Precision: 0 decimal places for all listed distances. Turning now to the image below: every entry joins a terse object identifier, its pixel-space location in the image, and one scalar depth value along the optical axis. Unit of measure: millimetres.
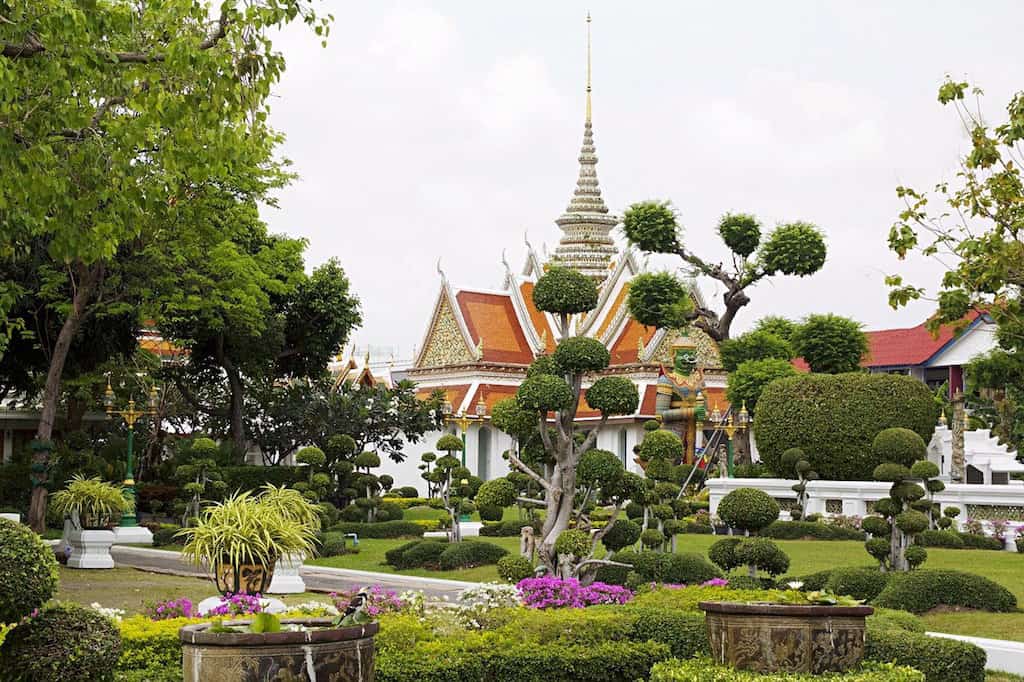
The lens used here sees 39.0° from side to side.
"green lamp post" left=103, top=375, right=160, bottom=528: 27656
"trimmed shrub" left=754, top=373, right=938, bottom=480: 27609
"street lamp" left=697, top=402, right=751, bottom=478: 33781
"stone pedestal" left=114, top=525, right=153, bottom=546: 26891
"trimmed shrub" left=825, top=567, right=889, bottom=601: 15352
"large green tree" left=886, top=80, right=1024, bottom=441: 16406
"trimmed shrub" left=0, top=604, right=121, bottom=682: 8234
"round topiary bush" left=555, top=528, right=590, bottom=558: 15375
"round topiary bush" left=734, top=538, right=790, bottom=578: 14242
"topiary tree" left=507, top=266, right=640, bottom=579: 16188
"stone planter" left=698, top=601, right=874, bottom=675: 8648
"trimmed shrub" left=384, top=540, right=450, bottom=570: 21125
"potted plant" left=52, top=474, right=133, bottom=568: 21797
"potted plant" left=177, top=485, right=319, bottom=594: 14031
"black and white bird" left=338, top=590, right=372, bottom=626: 7906
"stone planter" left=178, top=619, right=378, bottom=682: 7316
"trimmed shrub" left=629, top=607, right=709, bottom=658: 11477
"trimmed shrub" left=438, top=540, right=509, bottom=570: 20812
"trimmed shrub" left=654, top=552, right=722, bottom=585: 16406
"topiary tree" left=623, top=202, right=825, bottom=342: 33031
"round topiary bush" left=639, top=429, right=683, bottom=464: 17922
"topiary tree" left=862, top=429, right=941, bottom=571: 16703
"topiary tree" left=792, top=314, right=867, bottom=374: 33156
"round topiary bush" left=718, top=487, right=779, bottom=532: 15070
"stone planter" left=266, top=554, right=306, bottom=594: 17750
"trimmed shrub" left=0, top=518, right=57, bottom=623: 7836
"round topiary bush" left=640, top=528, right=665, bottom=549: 17875
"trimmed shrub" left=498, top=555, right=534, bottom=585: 15516
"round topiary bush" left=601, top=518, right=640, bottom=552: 16703
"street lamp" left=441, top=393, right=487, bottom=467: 36900
